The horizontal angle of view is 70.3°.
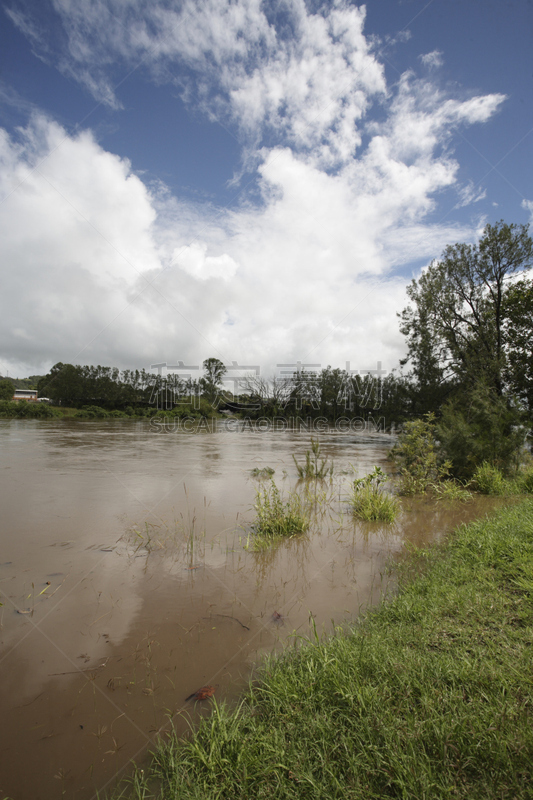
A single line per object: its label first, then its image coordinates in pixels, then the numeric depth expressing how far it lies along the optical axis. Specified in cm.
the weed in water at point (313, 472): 982
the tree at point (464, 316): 1727
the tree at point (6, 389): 4497
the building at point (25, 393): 7022
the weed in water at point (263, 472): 1105
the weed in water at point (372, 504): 665
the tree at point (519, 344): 1645
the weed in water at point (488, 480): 848
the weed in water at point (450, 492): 800
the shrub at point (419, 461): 879
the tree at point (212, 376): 6494
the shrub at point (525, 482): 819
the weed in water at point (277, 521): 574
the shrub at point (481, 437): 963
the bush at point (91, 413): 4359
